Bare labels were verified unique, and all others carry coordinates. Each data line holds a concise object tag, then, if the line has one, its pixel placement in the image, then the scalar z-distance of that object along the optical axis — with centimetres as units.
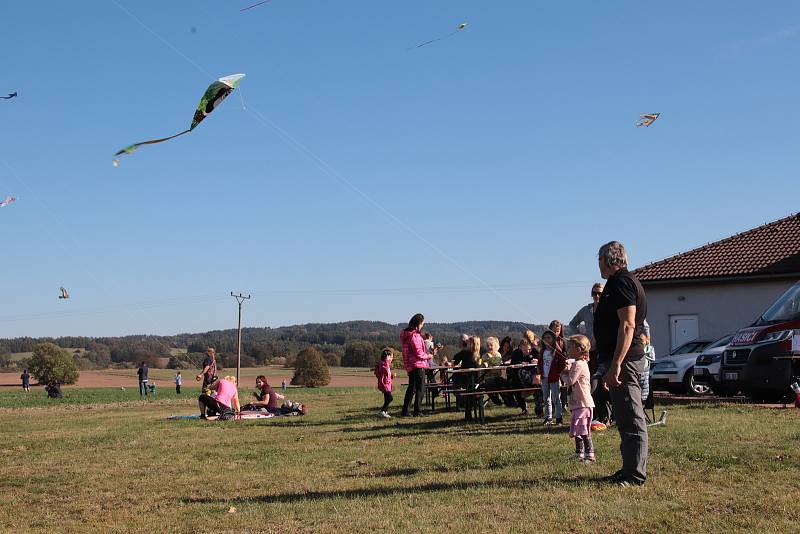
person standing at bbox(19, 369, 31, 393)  6238
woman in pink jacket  1461
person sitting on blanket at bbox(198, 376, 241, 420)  1689
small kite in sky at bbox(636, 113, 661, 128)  1479
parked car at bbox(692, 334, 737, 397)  1777
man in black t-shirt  673
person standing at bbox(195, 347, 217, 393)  1895
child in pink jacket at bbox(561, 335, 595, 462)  827
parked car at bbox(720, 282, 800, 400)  1395
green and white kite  980
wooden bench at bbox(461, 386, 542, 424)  1298
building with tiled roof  2633
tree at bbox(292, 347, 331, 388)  5841
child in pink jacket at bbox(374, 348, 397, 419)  1578
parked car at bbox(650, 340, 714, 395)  1909
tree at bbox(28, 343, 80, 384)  7006
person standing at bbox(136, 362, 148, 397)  4684
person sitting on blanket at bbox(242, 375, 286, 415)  1805
